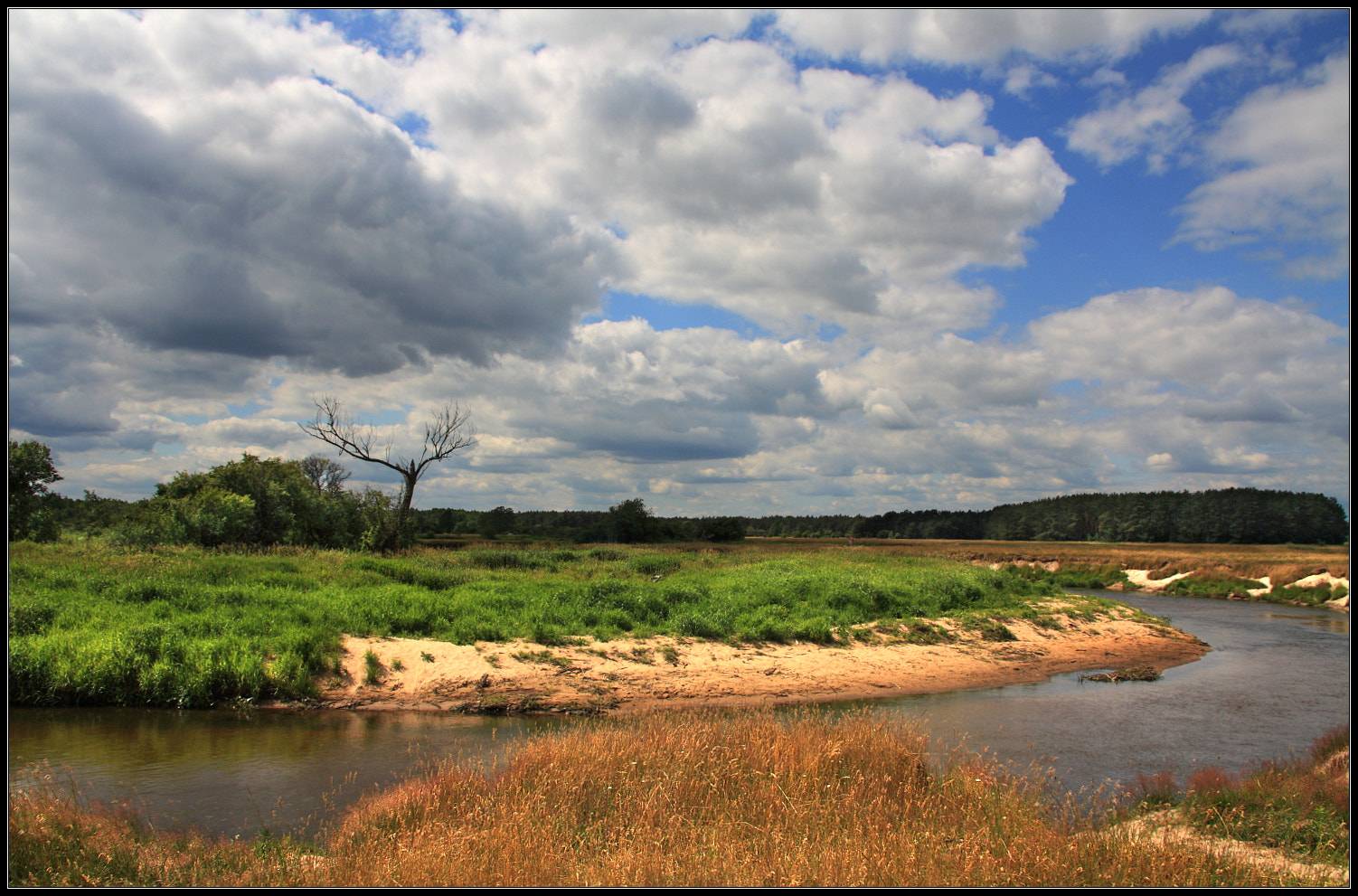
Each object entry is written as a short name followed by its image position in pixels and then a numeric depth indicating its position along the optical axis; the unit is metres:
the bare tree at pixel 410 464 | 44.47
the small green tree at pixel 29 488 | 38.25
